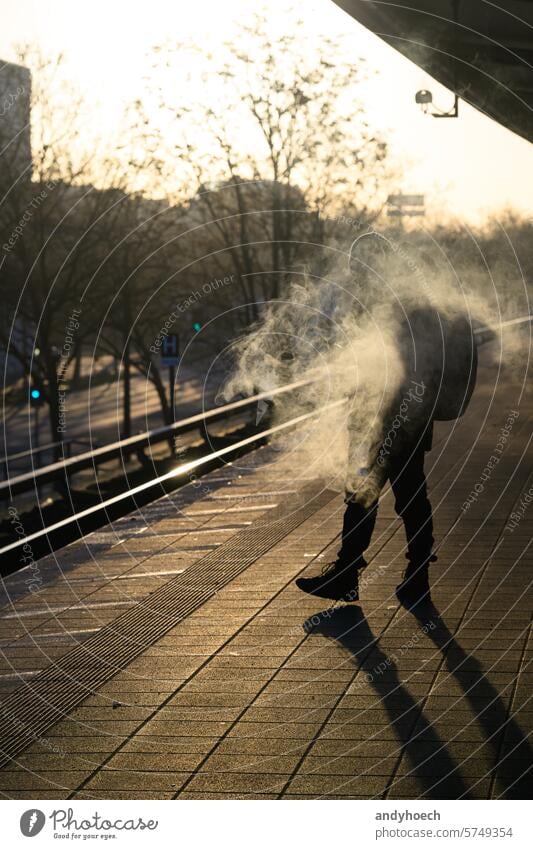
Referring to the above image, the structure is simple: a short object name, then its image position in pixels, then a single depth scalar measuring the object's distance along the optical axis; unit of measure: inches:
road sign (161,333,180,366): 951.4
